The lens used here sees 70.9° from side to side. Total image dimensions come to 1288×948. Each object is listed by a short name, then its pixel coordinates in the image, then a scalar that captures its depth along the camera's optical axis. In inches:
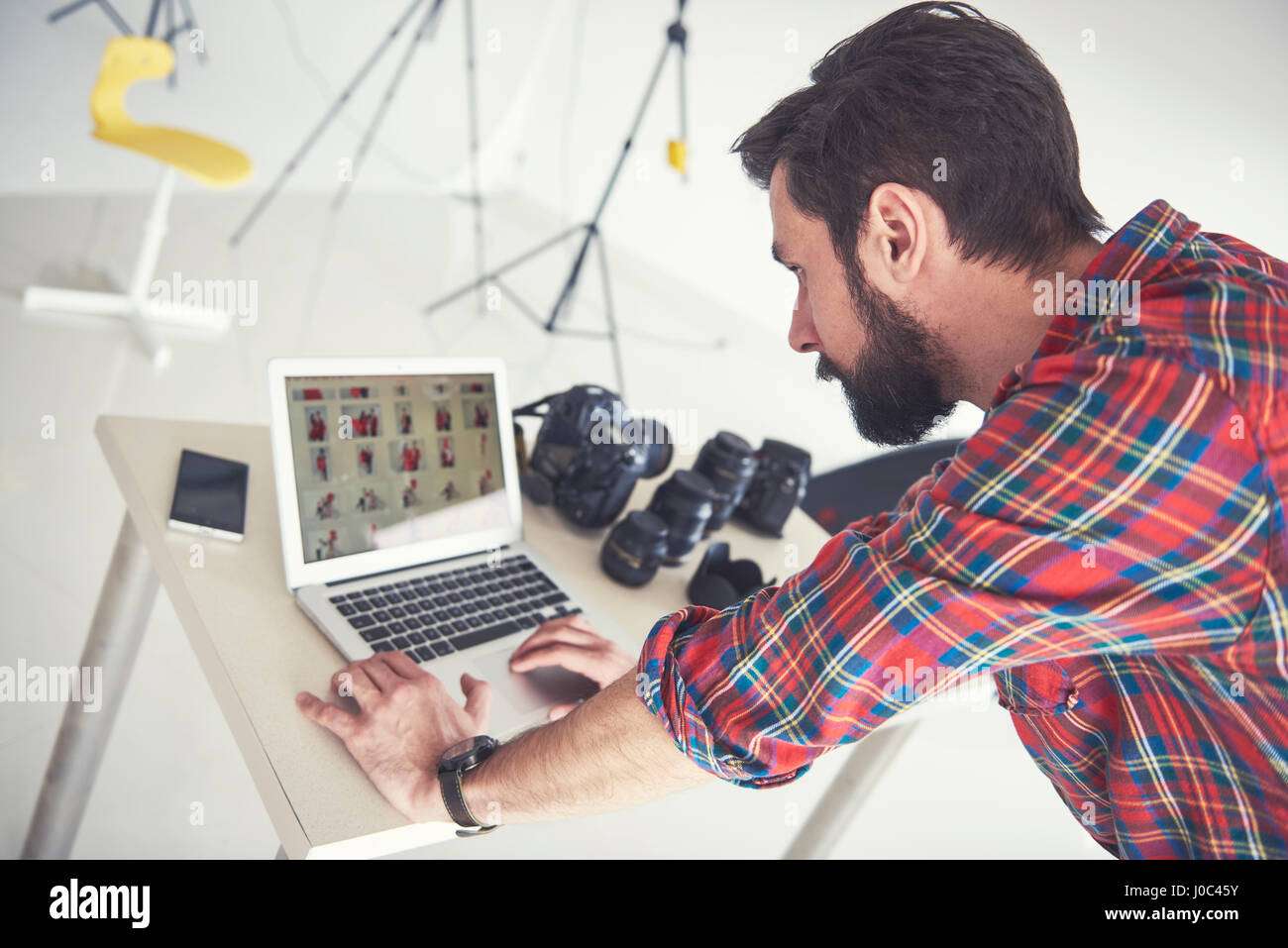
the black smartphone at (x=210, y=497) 42.3
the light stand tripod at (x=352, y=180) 125.0
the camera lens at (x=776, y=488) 57.7
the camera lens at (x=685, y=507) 50.1
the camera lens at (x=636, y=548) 47.3
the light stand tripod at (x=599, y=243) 110.3
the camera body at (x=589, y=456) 50.2
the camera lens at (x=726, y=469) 54.7
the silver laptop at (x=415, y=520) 39.6
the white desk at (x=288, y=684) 31.7
